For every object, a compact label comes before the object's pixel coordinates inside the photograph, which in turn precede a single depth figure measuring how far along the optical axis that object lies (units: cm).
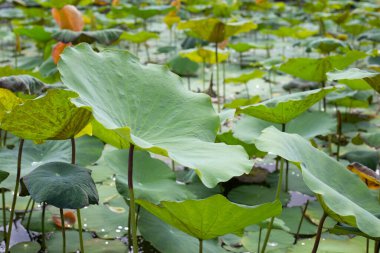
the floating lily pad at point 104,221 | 361
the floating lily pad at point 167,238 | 329
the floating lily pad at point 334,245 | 352
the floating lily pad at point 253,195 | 393
